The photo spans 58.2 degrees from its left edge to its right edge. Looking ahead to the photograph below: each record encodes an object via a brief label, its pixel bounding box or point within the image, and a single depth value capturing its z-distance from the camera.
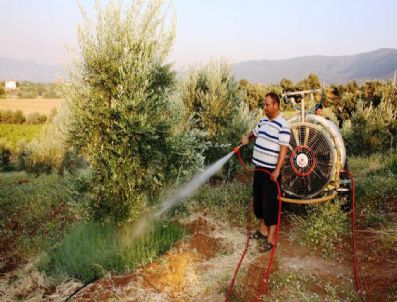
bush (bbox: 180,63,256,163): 11.06
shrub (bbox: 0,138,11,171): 29.54
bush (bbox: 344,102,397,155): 16.66
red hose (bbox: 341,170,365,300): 4.21
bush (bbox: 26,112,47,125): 48.16
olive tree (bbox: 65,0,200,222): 5.43
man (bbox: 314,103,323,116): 7.57
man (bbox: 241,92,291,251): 5.32
